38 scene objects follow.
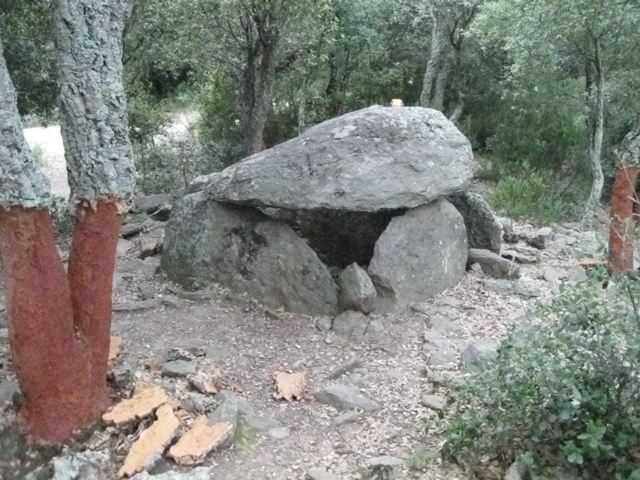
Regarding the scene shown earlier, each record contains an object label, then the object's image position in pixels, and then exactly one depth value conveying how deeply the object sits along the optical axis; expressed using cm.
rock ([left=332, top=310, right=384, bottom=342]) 544
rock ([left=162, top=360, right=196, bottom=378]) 457
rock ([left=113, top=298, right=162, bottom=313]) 561
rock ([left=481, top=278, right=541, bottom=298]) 646
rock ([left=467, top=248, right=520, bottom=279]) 674
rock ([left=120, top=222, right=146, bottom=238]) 775
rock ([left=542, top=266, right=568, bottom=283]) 691
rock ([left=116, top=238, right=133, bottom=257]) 717
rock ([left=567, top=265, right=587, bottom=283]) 698
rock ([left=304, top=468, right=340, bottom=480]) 364
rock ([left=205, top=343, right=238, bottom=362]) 496
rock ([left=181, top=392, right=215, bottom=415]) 415
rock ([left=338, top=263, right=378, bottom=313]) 559
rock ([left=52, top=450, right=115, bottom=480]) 359
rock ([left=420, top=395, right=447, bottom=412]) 440
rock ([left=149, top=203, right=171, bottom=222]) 841
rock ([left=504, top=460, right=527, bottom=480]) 336
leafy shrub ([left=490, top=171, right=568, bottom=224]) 944
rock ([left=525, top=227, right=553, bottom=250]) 796
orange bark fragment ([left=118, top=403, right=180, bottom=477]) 362
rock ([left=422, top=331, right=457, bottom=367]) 513
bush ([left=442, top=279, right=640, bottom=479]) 320
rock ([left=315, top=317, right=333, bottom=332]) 552
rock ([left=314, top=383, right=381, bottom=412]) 446
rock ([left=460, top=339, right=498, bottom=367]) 473
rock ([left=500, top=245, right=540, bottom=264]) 735
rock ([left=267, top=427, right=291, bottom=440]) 410
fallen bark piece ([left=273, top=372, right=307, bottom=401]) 457
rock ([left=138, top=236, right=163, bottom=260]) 698
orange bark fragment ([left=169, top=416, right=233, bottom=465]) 373
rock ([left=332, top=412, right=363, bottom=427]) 429
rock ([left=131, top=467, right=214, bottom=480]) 352
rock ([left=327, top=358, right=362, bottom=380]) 486
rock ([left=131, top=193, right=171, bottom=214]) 864
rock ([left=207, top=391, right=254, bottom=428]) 402
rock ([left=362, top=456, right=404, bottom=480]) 361
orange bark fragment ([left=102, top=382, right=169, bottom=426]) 394
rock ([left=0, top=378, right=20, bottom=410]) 399
